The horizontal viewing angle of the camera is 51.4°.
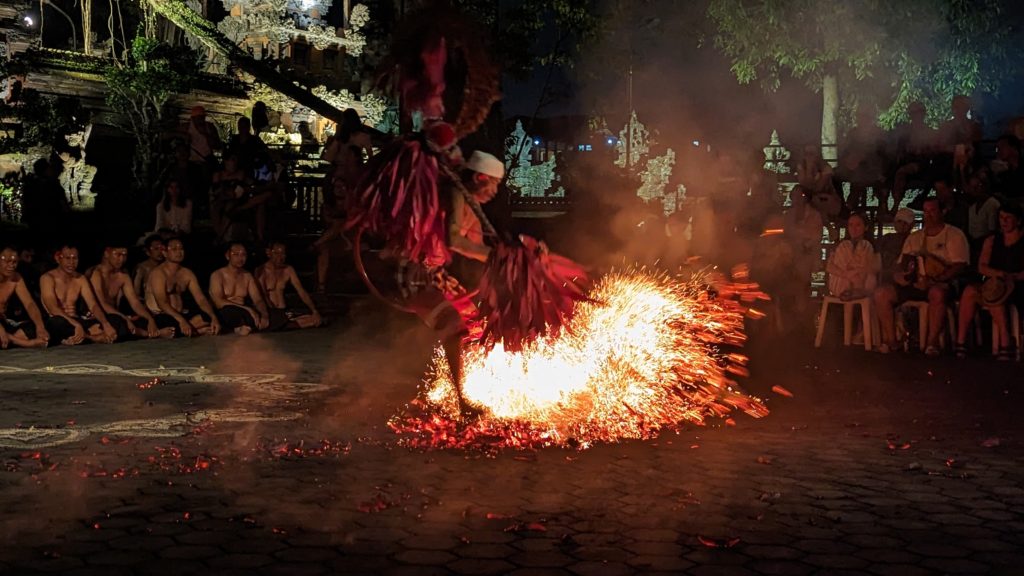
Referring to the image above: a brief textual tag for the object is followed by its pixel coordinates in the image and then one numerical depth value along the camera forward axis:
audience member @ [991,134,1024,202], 13.77
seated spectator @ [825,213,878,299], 12.66
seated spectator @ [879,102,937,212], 15.62
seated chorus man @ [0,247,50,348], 11.51
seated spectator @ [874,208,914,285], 13.31
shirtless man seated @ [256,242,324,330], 13.71
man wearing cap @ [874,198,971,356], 12.12
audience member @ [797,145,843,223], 14.72
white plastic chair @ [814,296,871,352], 12.65
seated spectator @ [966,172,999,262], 13.05
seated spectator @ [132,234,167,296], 12.90
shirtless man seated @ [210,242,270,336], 13.14
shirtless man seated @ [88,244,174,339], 12.44
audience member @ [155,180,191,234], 15.06
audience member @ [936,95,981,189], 14.14
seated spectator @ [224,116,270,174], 16.05
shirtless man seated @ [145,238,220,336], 12.78
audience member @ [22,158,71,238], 16.00
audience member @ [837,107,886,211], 16.19
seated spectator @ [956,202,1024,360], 11.66
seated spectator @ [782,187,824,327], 13.47
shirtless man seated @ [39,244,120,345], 11.83
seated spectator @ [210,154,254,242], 15.55
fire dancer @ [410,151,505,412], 7.30
